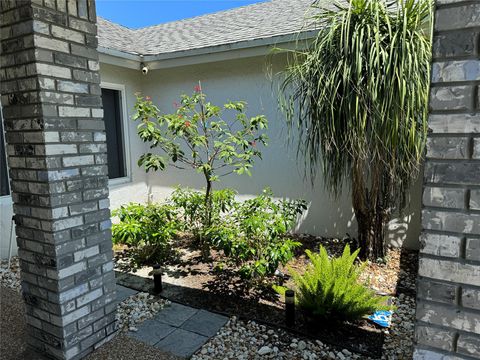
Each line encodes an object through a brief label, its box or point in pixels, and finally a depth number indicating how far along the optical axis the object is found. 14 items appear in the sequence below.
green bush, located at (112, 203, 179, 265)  3.69
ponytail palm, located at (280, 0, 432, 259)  3.00
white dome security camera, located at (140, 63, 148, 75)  5.71
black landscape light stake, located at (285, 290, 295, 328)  2.65
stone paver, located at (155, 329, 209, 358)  2.38
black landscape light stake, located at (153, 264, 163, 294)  3.31
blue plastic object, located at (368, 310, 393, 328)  2.72
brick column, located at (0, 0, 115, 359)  2.00
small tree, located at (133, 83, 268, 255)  3.67
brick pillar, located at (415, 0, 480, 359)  1.04
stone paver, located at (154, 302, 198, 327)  2.78
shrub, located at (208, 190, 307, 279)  3.07
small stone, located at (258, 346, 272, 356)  2.35
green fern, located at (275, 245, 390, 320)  2.53
